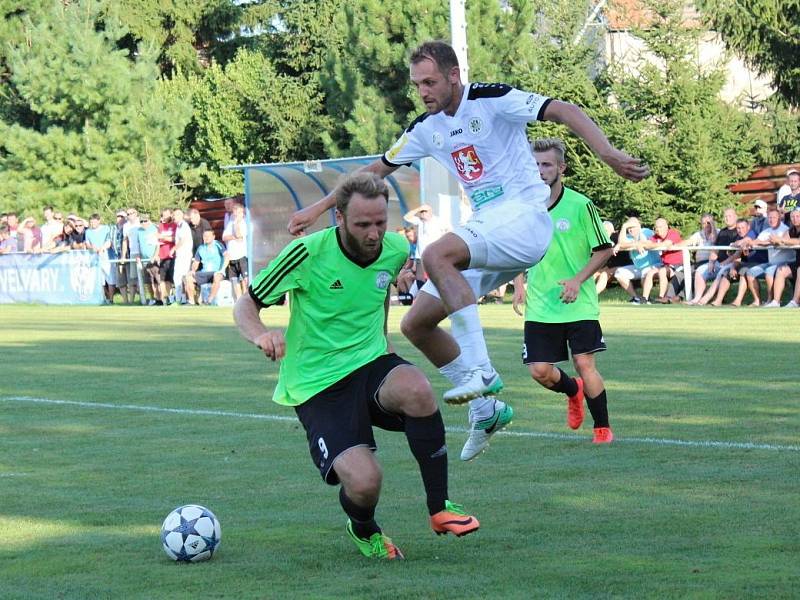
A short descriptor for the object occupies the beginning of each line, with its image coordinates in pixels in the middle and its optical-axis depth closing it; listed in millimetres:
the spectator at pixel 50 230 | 35531
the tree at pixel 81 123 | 48031
